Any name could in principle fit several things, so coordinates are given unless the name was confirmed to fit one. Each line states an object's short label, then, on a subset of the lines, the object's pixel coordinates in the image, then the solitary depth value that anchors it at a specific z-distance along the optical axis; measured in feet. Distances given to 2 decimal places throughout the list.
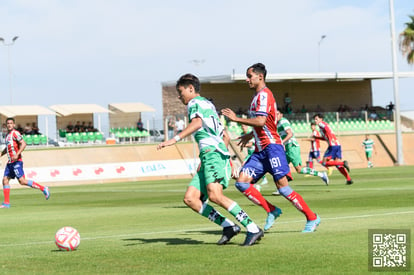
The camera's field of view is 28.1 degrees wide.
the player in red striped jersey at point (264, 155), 37.55
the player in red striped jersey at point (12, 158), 69.67
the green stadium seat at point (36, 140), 188.55
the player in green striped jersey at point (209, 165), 33.94
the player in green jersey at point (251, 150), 74.46
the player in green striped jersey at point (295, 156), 73.05
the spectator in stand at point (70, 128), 200.32
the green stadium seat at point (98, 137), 200.18
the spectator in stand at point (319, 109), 221.83
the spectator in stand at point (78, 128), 203.41
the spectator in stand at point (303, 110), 223.69
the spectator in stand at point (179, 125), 181.27
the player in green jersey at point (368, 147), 166.61
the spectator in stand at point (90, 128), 206.04
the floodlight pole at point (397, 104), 163.73
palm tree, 226.38
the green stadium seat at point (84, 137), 199.11
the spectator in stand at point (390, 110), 206.87
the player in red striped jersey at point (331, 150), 82.91
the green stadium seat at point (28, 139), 187.57
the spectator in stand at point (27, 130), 195.51
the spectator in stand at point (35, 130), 197.93
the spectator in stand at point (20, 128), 196.71
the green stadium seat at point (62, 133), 196.46
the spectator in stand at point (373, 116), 200.58
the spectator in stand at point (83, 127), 204.97
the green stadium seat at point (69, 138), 195.93
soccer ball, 34.71
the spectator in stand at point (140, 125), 201.46
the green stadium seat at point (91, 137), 199.11
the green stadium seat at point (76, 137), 197.36
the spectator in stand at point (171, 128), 182.92
